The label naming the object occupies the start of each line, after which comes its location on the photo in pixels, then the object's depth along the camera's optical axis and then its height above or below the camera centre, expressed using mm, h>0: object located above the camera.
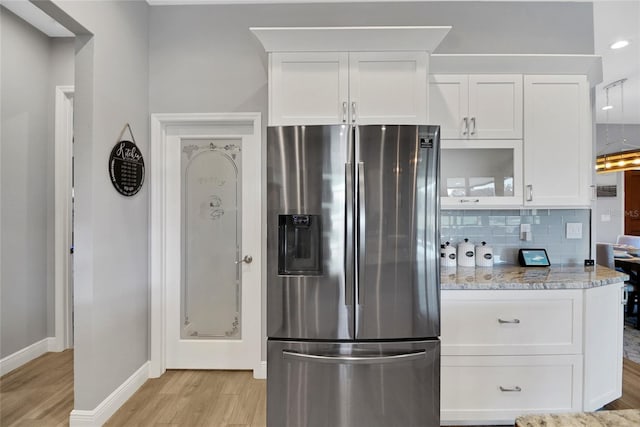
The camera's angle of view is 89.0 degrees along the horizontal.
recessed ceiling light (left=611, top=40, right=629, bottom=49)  3014 +1583
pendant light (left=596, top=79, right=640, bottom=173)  4478 +767
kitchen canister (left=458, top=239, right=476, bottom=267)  2469 -323
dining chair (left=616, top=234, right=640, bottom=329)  3730 -956
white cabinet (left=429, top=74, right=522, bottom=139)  2316 +766
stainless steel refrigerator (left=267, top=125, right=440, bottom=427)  1705 -342
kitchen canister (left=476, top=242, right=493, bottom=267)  2477 -334
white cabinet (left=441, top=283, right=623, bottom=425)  1936 -837
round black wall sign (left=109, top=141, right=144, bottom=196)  2193 +309
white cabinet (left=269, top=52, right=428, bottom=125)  2092 +804
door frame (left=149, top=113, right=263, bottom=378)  2613 -54
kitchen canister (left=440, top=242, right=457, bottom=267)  2459 -331
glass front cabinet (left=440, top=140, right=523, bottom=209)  2326 +287
